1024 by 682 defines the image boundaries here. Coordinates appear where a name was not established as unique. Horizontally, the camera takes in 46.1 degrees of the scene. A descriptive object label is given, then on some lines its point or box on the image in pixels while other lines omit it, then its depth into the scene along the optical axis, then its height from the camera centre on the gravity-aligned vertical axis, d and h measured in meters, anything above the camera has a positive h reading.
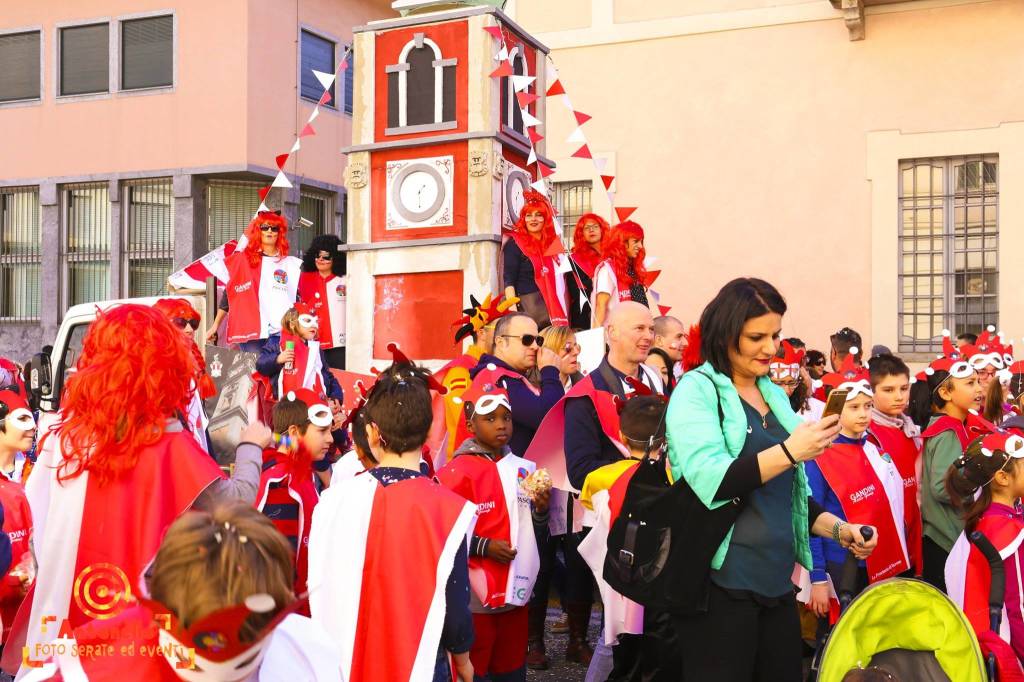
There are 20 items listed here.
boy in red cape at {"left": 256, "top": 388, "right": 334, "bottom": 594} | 5.16 -0.59
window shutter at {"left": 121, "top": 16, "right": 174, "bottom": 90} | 20.44 +4.73
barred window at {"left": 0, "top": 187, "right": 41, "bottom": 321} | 21.64 +1.38
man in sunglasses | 6.25 -0.24
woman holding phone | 3.51 -0.44
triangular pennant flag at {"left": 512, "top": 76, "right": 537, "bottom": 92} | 9.59 +2.00
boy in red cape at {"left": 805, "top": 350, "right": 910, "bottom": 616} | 5.77 -0.75
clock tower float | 9.40 +1.27
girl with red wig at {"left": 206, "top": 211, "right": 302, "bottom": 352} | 9.63 +0.38
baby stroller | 4.19 -1.07
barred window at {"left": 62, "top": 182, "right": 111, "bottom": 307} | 21.03 +1.54
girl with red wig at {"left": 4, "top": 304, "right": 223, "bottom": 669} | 3.60 -0.46
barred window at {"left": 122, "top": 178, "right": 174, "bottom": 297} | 20.52 +1.64
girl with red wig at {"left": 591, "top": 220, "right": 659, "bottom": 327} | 8.98 +0.45
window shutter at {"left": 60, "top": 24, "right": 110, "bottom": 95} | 20.83 +4.70
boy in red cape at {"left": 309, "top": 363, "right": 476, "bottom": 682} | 3.66 -0.73
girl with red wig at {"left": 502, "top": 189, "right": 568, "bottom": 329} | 9.05 +0.57
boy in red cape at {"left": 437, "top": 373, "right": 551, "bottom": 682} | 4.85 -0.84
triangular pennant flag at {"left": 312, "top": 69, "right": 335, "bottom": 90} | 10.48 +2.22
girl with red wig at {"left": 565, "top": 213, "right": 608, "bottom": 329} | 9.64 +0.59
